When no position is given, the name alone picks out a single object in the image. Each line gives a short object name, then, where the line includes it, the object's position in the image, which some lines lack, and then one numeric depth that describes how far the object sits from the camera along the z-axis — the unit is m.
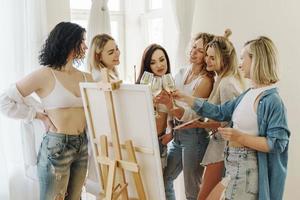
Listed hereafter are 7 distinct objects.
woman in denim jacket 1.80
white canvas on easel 1.86
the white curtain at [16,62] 2.41
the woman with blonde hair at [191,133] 2.32
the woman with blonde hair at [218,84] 2.24
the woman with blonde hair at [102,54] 2.42
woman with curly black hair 2.00
